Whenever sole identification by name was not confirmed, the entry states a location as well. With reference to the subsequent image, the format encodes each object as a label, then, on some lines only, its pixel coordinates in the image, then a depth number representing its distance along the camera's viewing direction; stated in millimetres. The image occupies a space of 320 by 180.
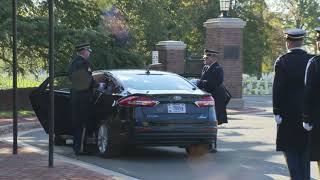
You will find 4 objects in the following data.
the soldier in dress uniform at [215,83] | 11531
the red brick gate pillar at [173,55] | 27281
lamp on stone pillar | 25114
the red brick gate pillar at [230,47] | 25688
